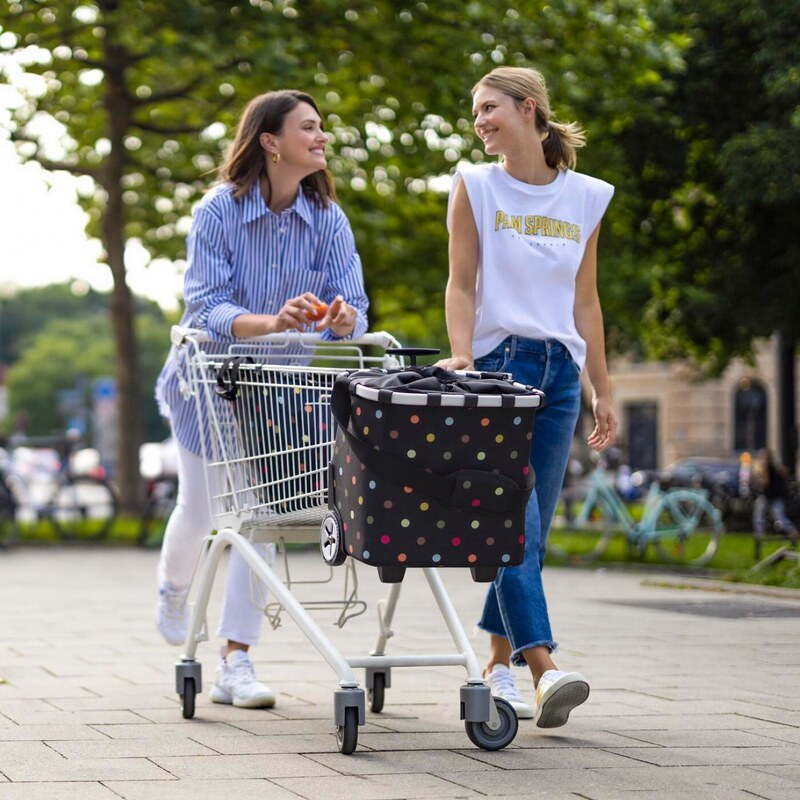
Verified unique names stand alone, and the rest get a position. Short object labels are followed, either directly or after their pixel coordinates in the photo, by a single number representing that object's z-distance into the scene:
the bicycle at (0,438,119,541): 31.48
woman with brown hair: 9.20
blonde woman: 8.47
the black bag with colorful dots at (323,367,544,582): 7.06
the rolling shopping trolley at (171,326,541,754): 7.50
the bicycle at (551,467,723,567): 27.40
